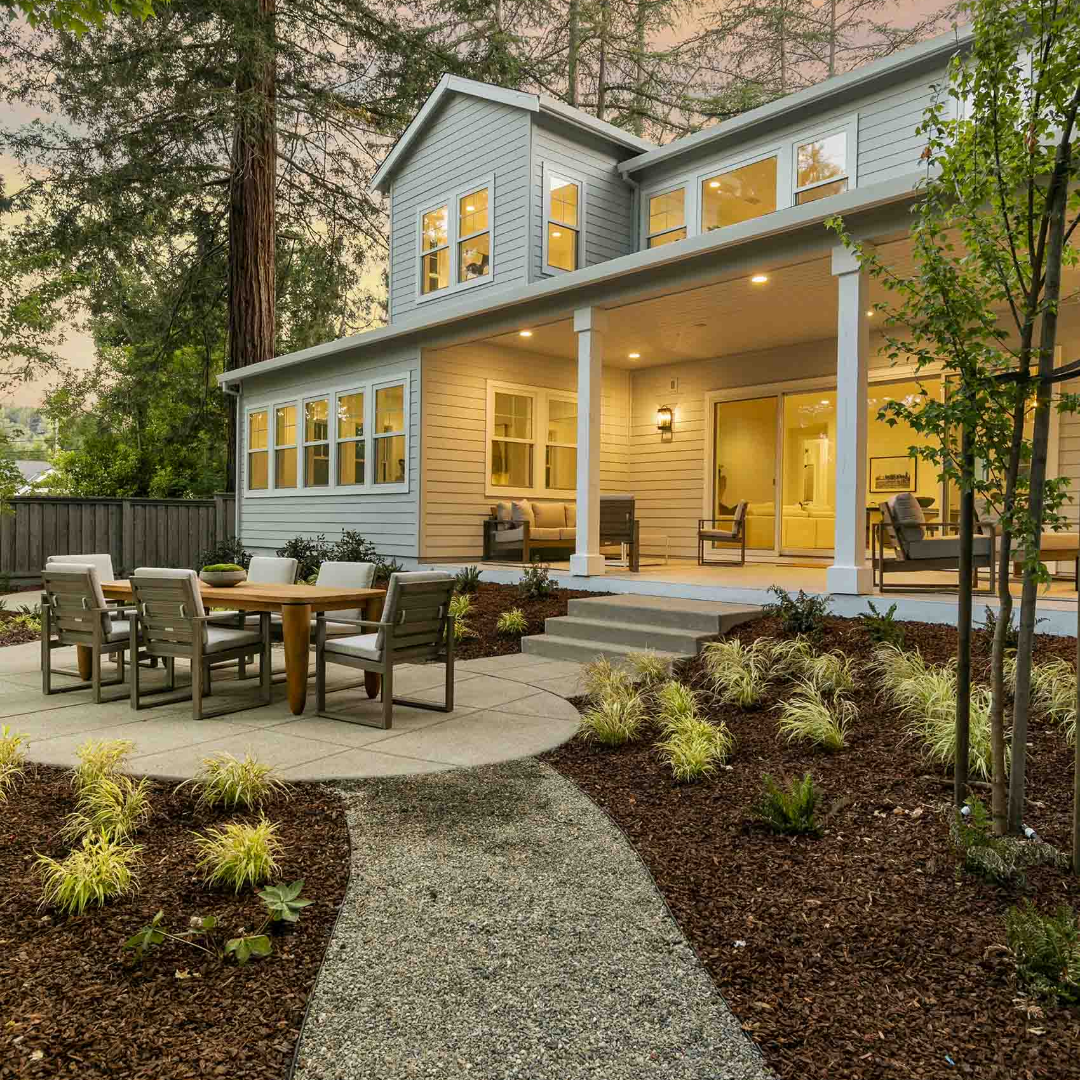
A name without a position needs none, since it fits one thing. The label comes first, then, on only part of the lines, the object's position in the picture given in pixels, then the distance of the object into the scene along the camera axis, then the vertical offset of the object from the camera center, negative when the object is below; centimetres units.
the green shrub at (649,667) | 586 -115
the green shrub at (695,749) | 386 -117
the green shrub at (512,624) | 792 -113
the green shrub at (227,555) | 1381 -90
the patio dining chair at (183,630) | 483 -77
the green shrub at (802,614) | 623 -80
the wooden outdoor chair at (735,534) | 1020 -33
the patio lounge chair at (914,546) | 659 -29
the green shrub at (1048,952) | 205 -111
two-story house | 934 +205
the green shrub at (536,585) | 877 -85
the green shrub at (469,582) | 943 -88
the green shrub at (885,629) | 571 -83
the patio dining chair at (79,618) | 521 -76
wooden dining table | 504 -65
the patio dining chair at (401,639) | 471 -80
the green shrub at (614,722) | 443 -117
